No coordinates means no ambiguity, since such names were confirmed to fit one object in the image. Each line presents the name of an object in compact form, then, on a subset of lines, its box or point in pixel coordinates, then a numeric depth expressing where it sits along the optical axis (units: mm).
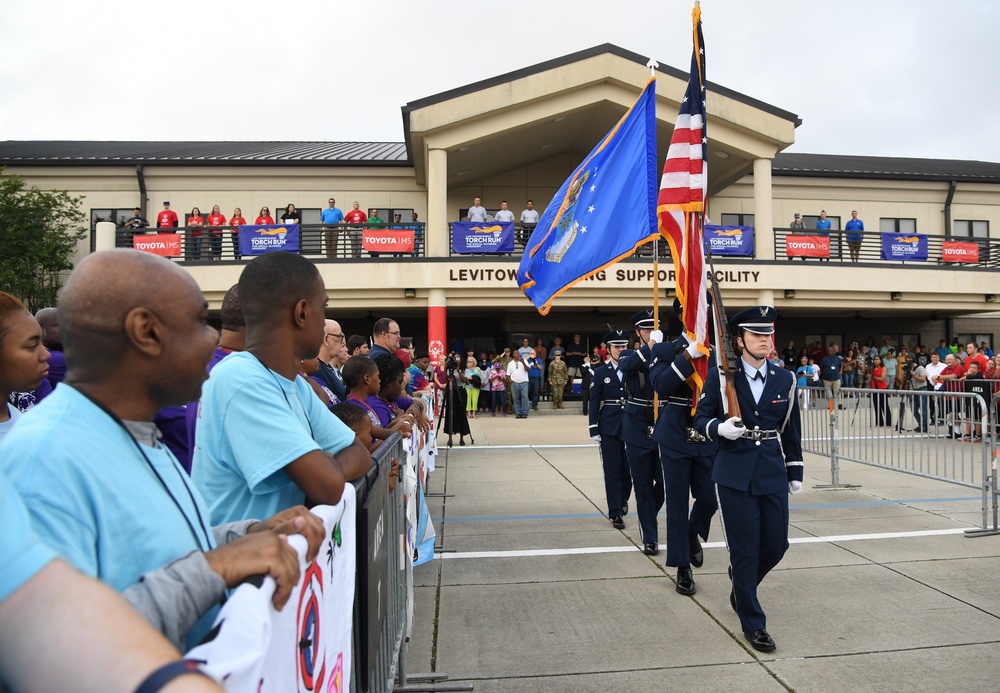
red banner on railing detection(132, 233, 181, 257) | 19375
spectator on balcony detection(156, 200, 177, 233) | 20734
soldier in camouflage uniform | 21312
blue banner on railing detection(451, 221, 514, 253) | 20172
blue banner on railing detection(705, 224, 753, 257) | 20844
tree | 21578
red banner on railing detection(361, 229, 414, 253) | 19938
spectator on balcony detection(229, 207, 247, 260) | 19855
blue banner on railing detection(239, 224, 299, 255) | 19375
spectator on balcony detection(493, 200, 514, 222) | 20855
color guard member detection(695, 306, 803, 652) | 4383
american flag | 5555
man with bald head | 1167
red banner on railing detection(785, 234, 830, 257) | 21406
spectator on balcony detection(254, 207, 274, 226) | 20688
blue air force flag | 7418
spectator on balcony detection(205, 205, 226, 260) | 20323
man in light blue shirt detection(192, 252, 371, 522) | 2076
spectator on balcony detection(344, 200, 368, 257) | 20703
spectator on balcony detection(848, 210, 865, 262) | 22062
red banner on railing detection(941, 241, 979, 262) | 22828
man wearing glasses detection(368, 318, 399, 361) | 6621
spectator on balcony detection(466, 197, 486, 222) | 21178
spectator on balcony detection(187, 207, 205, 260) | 20078
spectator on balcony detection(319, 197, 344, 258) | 20703
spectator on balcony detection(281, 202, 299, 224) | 20303
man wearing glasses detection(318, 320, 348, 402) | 5500
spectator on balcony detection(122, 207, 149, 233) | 19906
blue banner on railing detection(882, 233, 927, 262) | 22047
